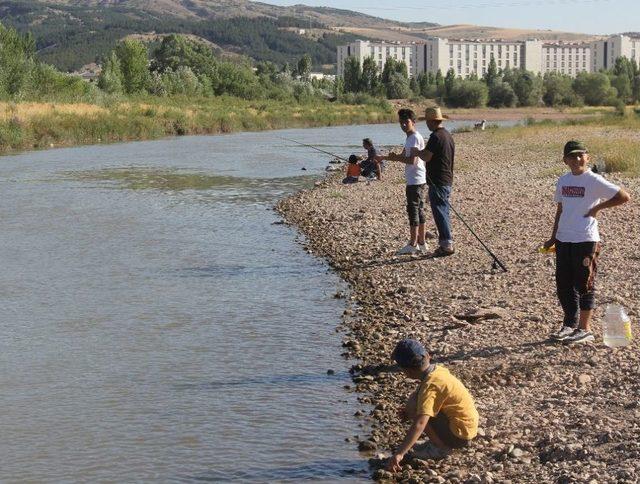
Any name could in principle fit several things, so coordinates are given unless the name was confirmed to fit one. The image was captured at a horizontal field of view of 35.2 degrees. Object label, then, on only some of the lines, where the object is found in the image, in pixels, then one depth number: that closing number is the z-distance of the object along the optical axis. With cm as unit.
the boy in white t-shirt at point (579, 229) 818
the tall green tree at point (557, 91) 11638
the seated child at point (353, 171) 2455
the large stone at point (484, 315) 991
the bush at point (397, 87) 12375
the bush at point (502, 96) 11488
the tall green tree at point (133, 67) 8375
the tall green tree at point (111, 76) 7391
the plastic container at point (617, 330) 834
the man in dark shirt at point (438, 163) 1208
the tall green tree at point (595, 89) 11200
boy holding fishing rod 1257
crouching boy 628
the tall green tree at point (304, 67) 17972
